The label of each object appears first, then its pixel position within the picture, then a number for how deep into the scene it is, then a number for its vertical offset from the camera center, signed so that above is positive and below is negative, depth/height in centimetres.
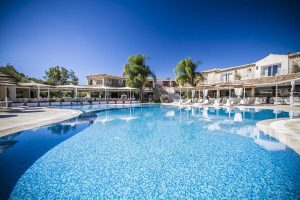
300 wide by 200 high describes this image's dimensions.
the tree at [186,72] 3008 +472
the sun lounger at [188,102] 2639 -120
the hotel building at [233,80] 2080 +271
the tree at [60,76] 4297 +578
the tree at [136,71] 2986 +489
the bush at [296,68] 2030 +365
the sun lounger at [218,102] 2149 -103
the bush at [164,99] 3272 -83
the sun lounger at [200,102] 2370 -116
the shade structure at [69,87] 2370 +128
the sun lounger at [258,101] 2085 -81
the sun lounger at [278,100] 1997 -71
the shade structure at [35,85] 2048 +138
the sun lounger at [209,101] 2389 -96
